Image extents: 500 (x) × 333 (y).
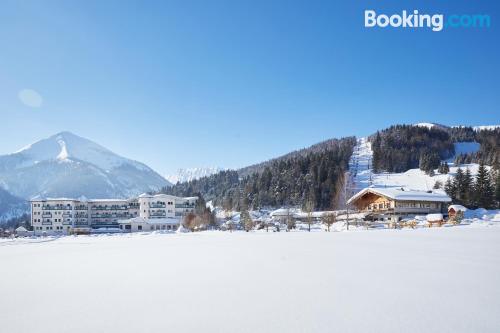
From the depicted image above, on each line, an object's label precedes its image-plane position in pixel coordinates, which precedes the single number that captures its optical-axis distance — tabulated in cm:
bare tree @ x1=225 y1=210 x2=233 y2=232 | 9544
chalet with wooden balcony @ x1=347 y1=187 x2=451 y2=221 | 5016
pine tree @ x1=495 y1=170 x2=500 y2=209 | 5639
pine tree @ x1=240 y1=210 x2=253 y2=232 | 4789
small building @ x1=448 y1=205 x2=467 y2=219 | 4233
